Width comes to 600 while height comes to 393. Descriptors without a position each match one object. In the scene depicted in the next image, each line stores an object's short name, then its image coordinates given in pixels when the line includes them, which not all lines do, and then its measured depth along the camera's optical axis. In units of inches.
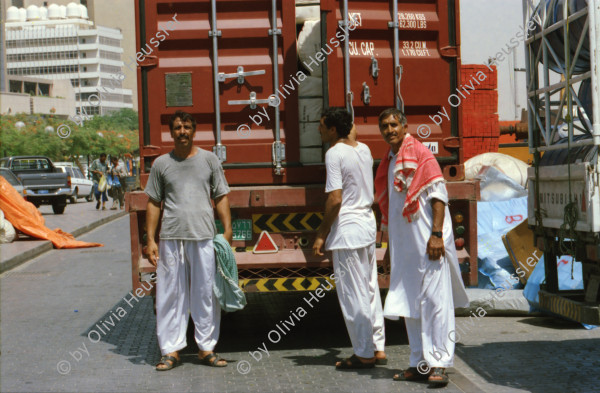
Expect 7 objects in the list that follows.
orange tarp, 730.8
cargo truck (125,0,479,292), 284.8
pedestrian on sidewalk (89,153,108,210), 1286.9
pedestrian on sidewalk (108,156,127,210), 1284.4
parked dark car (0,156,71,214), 1193.4
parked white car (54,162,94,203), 1672.0
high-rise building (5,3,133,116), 6200.8
